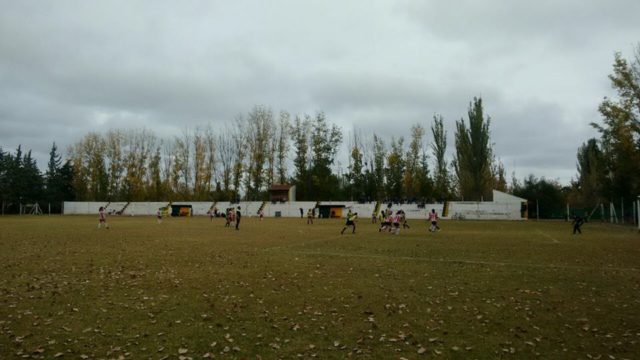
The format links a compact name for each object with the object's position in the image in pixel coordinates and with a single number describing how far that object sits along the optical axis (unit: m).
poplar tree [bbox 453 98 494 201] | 68.38
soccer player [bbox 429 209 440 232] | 31.81
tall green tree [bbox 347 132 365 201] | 80.25
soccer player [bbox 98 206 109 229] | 34.59
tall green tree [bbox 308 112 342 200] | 80.06
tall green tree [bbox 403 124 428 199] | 76.31
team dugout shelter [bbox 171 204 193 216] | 75.88
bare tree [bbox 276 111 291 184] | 84.75
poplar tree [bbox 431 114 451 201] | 74.32
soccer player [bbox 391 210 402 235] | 28.66
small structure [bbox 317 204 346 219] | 68.62
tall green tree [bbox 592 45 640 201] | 35.62
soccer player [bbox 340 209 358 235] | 29.99
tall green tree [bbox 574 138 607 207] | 56.49
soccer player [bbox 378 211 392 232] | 31.61
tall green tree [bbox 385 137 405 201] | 78.19
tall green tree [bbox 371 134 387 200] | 79.88
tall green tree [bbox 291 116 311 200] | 81.56
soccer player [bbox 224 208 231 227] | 38.58
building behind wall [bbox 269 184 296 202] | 74.19
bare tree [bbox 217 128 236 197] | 85.06
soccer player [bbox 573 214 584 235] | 29.86
